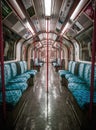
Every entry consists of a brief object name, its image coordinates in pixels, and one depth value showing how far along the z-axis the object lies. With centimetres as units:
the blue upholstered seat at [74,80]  343
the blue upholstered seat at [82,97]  190
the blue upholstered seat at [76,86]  276
